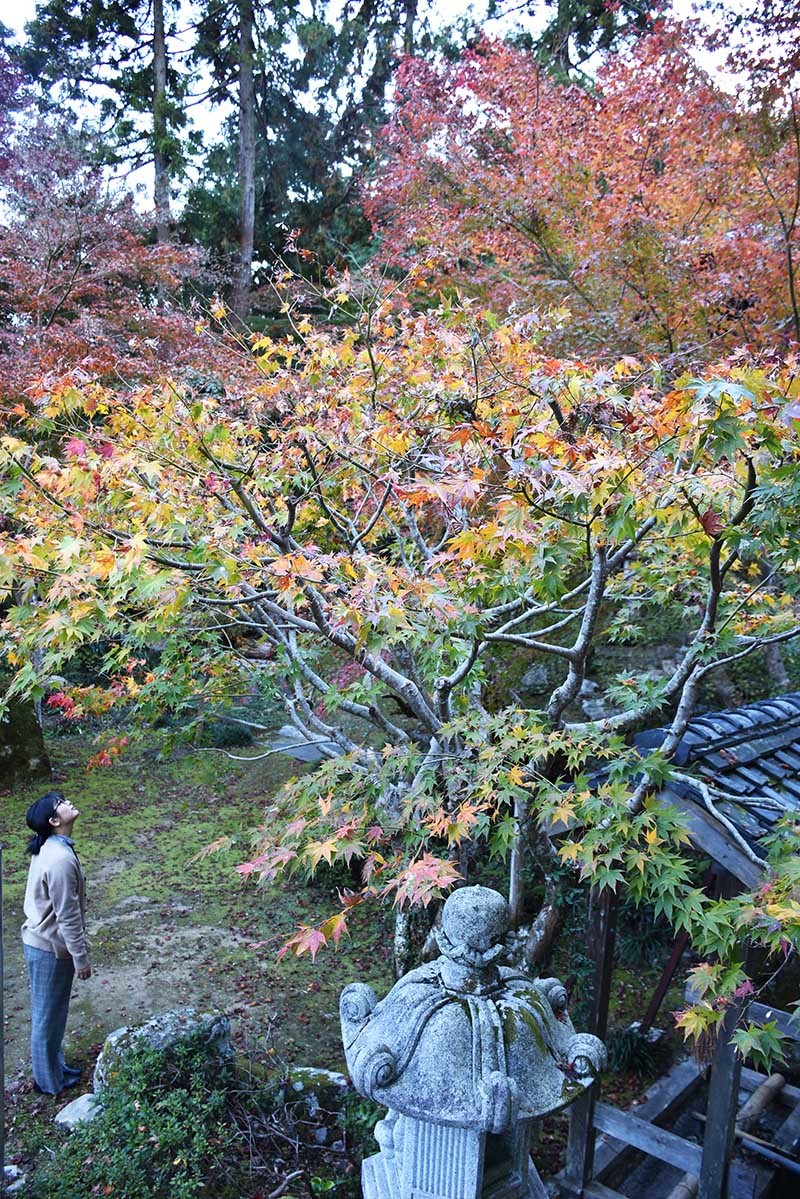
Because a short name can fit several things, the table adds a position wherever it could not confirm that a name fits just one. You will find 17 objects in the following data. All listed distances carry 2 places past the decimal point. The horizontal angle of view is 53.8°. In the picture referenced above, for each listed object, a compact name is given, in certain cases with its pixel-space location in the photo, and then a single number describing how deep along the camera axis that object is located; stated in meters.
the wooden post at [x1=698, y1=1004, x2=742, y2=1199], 3.79
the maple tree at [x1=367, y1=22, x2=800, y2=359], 7.12
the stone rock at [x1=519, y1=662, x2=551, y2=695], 8.99
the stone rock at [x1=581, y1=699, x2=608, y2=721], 9.09
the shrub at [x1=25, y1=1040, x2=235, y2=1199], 3.82
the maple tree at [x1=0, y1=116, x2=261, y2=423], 9.72
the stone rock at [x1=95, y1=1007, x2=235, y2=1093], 4.46
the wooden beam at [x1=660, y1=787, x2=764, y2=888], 3.32
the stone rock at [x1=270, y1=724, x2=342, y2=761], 6.98
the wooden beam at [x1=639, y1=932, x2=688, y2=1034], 5.54
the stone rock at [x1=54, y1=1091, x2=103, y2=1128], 4.39
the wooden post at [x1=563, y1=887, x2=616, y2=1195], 4.33
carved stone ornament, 2.12
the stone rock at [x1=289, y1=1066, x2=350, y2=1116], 4.71
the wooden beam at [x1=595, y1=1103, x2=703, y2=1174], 4.31
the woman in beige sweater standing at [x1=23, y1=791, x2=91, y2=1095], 4.61
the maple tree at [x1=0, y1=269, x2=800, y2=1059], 3.25
